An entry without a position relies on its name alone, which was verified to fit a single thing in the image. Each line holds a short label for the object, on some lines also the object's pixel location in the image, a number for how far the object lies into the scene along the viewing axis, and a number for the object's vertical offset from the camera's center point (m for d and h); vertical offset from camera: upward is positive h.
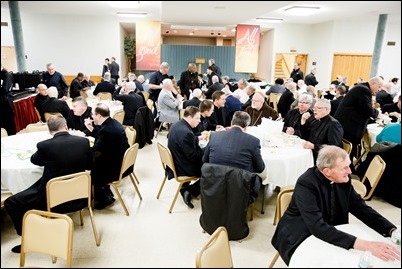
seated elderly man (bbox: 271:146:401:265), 1.86 -0.90
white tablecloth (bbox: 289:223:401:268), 1.48 -0.96
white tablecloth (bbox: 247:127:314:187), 3.16 -1.03
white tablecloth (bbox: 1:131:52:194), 2.57 -0.95
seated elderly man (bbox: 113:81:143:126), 5.56 -0.85
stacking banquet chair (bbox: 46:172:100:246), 2.38 -1.03
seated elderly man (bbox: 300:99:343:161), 3.51 -0.79
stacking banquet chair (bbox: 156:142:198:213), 3.25 -1.12
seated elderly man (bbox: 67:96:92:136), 3.96 -0.79
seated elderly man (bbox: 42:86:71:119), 4.99 -0.80
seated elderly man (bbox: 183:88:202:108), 5.40 -0.75
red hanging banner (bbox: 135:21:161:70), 10.99 +0.34
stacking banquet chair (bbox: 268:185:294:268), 2.22 -0.98
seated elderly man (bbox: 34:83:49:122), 5.43 -0.77
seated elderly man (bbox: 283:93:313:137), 4.09 -0.76
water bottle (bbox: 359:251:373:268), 1.47 -0.93
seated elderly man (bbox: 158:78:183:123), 5.89 -0.91
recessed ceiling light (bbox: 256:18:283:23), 10.88 +1.28
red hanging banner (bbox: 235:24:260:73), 11.31 +0.33
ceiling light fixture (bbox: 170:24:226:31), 11.77 +1.05
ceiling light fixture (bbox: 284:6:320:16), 8.40 +1.25
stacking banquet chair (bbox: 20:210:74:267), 1.73 -0.98
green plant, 12.45 +0.31
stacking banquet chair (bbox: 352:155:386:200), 2.92 -1.08
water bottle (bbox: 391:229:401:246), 1.71 -0.95
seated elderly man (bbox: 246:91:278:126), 4.54 -0.78
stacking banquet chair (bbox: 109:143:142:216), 3.15 -1.08
